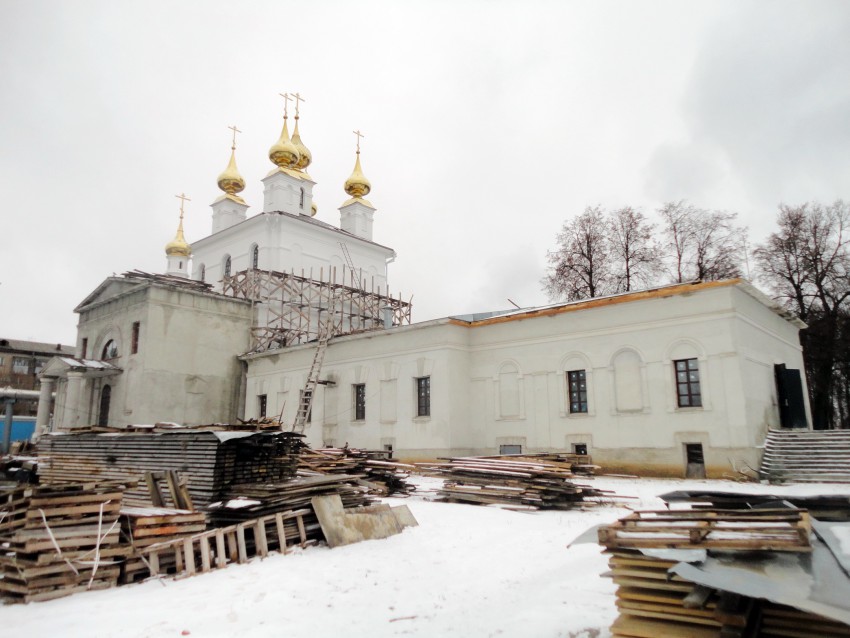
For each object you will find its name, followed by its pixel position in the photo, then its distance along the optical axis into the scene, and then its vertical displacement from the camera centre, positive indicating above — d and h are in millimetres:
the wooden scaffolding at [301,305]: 33906 +7597
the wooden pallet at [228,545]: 8695 -1587
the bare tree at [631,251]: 32781 +9662
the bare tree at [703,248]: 31797 +9590
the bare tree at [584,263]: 33844 +9314
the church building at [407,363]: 18906 +2862
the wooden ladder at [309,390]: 27048 +2019
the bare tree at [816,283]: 30250 +7501
